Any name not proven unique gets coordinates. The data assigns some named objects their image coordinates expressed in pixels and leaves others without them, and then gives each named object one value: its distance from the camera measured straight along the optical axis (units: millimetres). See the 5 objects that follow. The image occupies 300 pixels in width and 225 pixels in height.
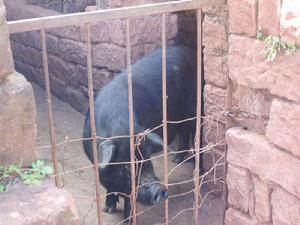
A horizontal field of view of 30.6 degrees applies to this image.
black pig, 3740
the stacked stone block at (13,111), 2299
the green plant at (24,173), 2350
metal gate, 2545
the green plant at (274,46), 2534
